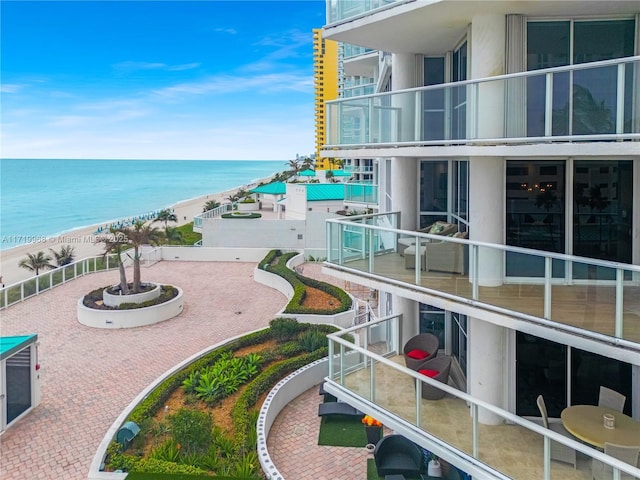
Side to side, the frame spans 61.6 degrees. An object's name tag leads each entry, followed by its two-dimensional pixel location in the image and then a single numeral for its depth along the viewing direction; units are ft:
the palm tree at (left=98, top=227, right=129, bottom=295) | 77.05
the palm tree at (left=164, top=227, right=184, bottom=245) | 93.35
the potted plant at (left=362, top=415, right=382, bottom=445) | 40.96
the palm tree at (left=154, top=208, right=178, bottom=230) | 144.80
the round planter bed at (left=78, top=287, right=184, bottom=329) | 71.51
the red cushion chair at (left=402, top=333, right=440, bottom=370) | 35.33
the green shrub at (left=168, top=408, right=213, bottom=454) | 37.70
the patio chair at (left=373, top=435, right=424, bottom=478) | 36.29
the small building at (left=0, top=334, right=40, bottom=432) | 43.73
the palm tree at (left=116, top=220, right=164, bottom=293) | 78.54
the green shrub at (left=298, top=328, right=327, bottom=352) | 57.26
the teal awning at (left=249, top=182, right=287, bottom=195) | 165.07
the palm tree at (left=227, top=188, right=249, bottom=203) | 216.31
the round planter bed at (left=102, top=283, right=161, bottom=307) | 74.90
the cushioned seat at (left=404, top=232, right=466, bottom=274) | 29.17
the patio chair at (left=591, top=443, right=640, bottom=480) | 21.39
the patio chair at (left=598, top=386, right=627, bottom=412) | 26.17
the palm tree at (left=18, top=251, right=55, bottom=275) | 99.66
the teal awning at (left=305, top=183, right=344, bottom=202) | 123.03
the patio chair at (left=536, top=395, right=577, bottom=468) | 23.49
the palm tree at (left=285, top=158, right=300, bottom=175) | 319.64
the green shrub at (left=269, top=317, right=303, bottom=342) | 60.80
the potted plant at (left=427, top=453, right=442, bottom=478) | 35.68
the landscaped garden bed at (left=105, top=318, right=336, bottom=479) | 36.35
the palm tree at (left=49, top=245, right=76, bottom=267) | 110.01
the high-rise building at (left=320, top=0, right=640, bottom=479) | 24.11
